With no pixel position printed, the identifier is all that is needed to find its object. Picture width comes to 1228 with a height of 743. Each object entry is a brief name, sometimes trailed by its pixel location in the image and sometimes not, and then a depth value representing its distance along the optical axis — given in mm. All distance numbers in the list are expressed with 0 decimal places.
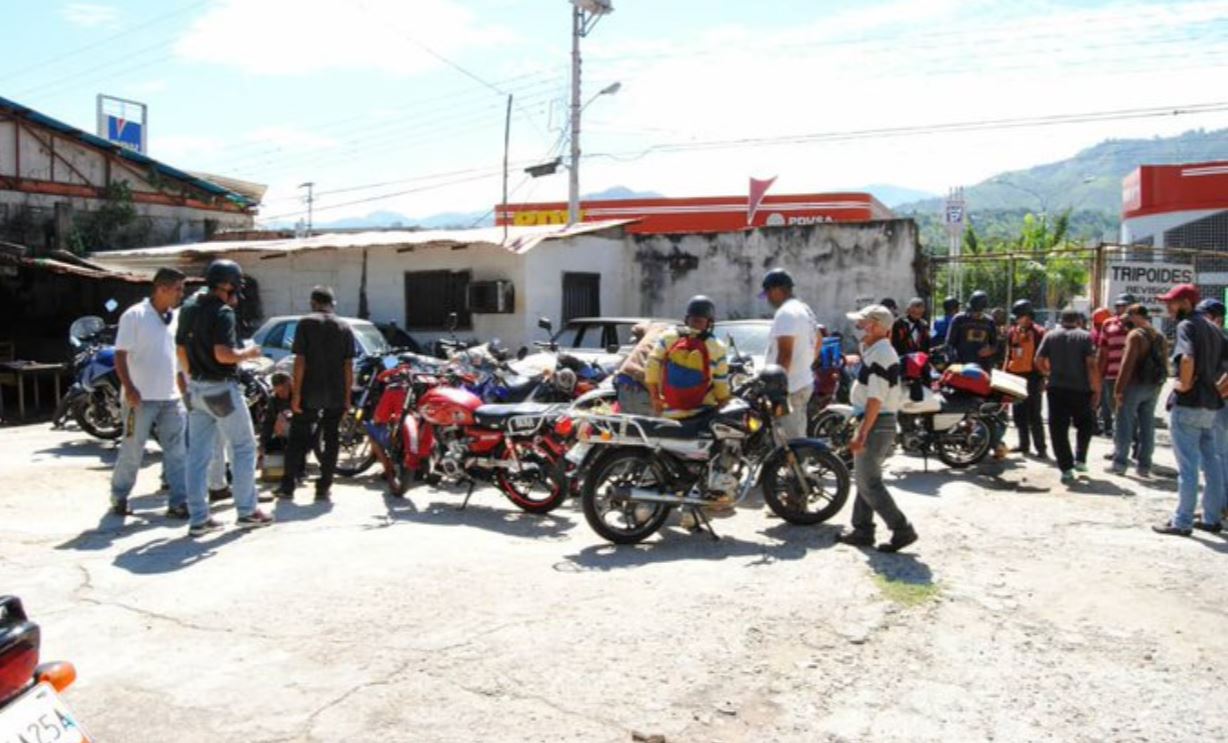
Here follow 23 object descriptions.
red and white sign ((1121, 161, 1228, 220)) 26812
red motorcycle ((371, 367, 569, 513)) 7188
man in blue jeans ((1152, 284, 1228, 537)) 6504
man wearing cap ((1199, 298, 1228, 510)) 6916
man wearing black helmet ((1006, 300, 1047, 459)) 10219
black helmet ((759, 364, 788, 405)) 6453
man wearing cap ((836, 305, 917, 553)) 5961
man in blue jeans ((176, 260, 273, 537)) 6418
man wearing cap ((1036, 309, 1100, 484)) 8734
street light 23172
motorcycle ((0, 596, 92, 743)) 2412
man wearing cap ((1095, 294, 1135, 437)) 10469
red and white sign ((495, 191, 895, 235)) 26984
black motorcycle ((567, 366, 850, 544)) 6320
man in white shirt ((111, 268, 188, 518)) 6648
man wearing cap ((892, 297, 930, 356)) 10453
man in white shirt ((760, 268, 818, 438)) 7043
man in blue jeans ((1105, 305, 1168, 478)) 8438
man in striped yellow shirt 6773
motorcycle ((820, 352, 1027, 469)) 8914
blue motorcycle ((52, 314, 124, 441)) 10500
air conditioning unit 15320
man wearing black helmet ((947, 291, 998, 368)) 10125
